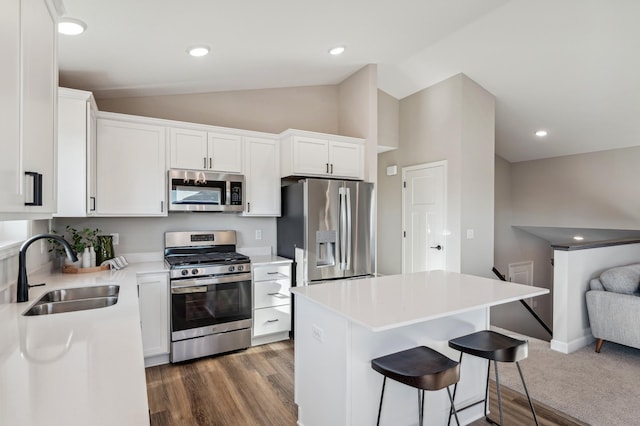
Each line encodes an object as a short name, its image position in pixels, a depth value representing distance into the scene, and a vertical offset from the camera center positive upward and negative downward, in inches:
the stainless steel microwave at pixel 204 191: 129.0 +8.8
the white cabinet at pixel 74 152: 100.3 +18.4
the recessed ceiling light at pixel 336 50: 128.6 +61.2
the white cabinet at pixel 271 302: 135.5 -34.7
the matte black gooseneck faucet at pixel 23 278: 72.7 -13.4
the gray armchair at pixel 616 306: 122.2 -33.6
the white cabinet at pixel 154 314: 116.1 -33.5
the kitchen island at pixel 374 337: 68.3 -27.1
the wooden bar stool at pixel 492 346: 70.8 -28.1
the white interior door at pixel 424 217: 174.9 -1.7
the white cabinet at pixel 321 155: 143.9 +25.3
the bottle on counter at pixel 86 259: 111.3 -14.3
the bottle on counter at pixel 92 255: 113.3 -13.3
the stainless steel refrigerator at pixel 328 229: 136.3 -6.1
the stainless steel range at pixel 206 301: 120.3 -31.1
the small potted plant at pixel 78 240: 113.6 -8.9
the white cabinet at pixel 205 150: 130.0 +24.7
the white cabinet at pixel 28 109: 38.0 +13.4
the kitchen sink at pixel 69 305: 72.1 -20.1
